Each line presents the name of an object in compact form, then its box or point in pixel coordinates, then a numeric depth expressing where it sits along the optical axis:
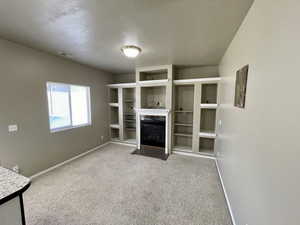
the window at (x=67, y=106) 3.16
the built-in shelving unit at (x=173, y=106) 3.77
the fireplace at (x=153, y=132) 3.94
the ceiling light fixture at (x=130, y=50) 2.49
